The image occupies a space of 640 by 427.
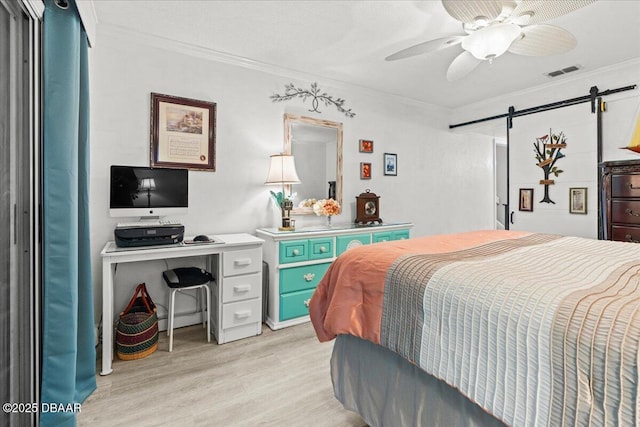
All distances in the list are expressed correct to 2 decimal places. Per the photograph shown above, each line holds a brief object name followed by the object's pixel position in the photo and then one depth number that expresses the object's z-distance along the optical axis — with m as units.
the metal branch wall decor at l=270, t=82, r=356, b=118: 3.33
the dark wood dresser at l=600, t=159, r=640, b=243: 2.70
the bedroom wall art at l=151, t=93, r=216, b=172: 2.74
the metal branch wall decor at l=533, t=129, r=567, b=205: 3.62
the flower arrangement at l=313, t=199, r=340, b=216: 3.29
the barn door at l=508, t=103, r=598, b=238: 3.41
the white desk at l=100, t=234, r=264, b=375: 2.38
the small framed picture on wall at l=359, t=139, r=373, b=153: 3.86
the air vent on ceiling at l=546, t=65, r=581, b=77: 3.25
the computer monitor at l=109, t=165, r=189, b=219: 2.37
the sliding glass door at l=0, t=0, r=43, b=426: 1.33
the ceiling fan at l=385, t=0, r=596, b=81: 1.67
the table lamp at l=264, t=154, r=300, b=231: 3.04
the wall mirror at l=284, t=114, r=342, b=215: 3.38
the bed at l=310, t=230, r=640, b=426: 0.78
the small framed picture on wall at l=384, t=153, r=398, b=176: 4.07
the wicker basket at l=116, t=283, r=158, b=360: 2.28
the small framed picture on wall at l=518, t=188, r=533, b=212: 3.91
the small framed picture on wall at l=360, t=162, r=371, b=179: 3.87
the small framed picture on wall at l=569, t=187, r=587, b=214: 3.44
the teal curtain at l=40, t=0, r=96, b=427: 1.53
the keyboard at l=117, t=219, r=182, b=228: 2.40
